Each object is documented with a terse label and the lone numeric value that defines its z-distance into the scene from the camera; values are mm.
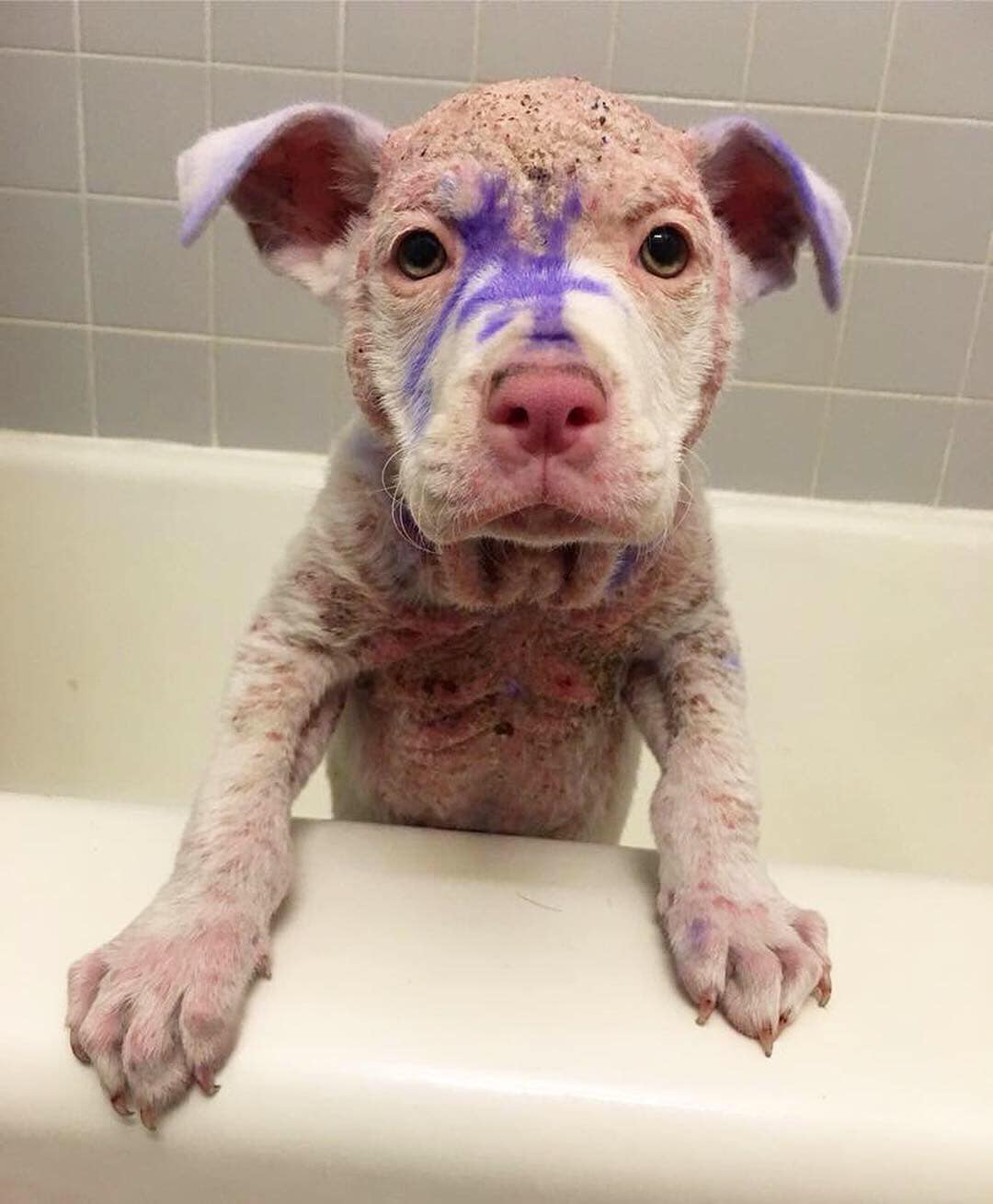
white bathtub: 525
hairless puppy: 576
